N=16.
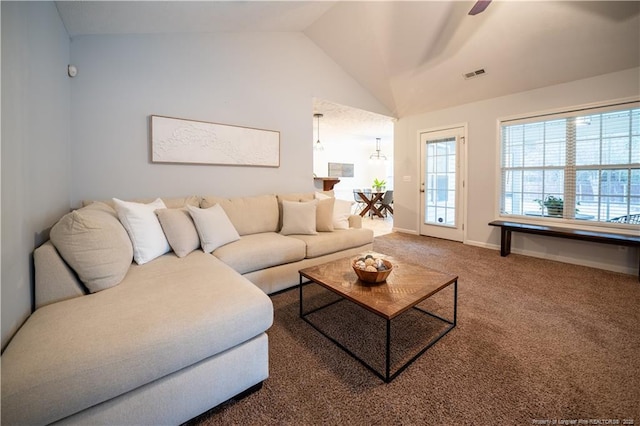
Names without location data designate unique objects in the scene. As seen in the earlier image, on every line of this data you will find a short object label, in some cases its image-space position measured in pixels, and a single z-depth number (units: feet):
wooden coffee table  4.52
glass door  14.25
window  9.64
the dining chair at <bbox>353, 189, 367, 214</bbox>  27.06
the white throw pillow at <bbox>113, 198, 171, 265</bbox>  5.79
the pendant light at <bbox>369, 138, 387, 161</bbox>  26.61
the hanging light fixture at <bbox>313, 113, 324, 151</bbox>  20.68
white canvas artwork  8.51
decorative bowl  5.27
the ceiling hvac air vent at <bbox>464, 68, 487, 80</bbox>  11.33
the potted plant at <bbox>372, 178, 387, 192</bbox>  27.73
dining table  23.03
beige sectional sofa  2.74
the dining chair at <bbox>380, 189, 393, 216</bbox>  23.28
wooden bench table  8.79
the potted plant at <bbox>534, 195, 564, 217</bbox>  11.28
